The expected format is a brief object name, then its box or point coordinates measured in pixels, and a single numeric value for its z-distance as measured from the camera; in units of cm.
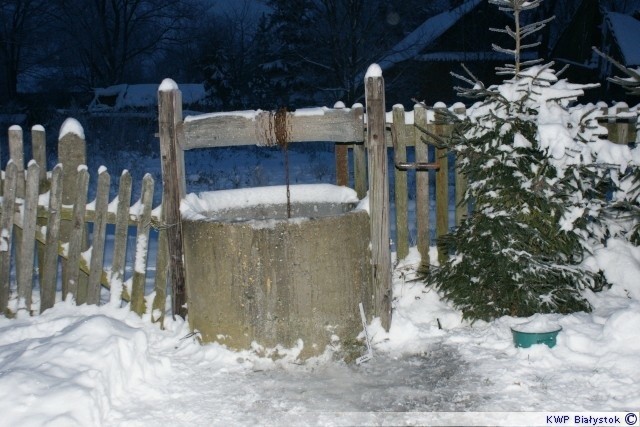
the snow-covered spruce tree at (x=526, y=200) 468
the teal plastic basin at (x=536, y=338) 416
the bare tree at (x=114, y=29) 3694
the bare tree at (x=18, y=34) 2955
